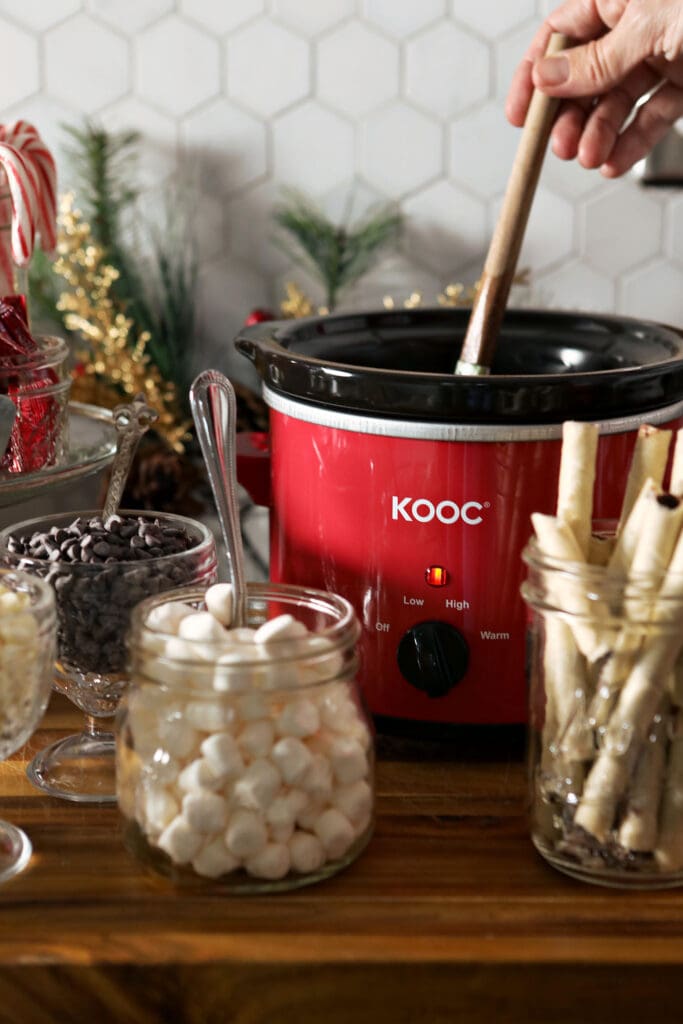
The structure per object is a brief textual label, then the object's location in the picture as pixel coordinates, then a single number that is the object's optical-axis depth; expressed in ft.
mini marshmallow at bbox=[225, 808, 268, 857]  2.06
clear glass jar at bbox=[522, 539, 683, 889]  2.08
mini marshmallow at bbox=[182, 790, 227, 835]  2.06
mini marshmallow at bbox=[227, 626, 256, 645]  2.17
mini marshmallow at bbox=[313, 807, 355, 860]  2.15
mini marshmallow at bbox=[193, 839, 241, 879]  2.10
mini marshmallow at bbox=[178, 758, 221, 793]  2.06
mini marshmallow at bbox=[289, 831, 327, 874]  2.13
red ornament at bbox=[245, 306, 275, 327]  4.27
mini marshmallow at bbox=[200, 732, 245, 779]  2.06
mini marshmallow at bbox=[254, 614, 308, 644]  2.12
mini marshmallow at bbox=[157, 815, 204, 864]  2.09
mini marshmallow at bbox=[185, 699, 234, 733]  2.07
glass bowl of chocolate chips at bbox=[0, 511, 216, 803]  2.42
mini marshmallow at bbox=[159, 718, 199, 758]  2.09
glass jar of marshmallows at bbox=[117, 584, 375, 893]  2.07
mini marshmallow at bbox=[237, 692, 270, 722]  2.07
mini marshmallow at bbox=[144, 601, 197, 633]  2.20
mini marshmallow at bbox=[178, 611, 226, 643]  2.14
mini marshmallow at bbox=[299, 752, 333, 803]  2.10
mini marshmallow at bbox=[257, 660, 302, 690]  2.07
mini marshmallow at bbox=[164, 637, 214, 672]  2.11
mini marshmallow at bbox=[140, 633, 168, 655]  2.12
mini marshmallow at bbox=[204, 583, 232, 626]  2.37
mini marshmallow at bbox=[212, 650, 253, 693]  2.06
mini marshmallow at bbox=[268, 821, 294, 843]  2.10
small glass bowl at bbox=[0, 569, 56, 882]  2.09
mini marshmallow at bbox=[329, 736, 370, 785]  2.15
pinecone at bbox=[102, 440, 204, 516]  4.41
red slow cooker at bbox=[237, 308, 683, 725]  2.45
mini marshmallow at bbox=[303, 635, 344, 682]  2.12
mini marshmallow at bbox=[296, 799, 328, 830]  2.12
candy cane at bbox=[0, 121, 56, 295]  2.78
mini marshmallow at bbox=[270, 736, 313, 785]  2.07
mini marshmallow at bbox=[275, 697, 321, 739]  2.08
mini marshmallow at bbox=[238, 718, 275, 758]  2.06
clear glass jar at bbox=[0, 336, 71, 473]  2.80
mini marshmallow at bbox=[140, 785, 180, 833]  2.10
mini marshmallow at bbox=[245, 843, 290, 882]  2.11
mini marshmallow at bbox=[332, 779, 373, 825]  2.17
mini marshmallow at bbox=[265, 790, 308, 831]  2.08
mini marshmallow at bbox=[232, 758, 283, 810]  2.05
